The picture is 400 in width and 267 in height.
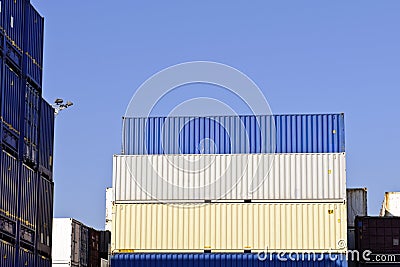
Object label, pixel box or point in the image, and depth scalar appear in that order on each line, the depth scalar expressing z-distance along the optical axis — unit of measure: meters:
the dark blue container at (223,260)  38.72
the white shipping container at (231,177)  40.00
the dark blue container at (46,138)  36.03
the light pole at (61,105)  57.53
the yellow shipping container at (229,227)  39.44
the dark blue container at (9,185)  30.31
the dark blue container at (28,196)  32.91
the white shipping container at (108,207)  52.41
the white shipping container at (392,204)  50.91
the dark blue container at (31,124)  33.75
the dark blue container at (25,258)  32.28
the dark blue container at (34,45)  34.41
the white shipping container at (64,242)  45.47
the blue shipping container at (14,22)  31.46
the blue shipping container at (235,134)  40.22
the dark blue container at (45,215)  35.52
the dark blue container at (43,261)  34.94
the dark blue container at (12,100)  31.17
